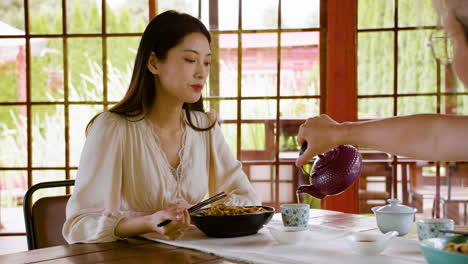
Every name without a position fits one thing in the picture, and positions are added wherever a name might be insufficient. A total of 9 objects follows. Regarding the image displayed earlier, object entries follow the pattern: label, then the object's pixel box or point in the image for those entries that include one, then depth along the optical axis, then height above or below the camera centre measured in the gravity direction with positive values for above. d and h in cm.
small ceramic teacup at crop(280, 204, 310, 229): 140 -27
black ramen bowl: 128 -28
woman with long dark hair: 160 -9
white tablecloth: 108 -31
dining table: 110 -32
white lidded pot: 134 -27
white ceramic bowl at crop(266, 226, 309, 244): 120 -28
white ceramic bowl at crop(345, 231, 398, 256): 109 -28
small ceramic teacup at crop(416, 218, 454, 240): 118 -26
